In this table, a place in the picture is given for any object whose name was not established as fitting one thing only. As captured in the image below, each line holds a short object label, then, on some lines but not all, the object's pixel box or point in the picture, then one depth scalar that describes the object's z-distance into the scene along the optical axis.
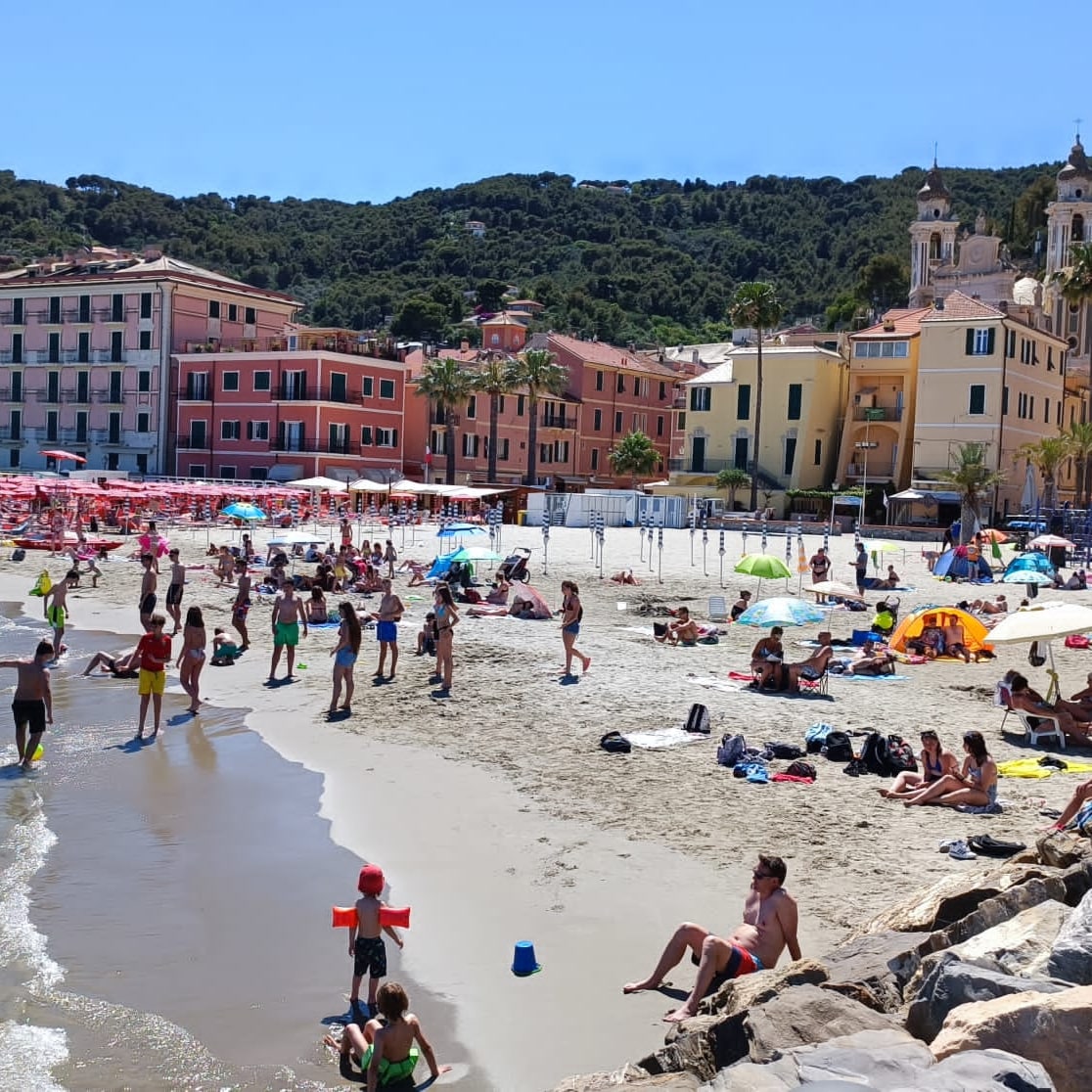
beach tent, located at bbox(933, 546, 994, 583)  33.62
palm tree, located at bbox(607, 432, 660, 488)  70.00
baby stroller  28.53
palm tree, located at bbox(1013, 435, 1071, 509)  51.06
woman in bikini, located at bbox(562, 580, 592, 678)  17.09
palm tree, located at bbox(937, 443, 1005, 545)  47.69
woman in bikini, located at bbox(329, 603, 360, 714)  15.13
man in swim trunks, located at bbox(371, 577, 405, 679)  17.44
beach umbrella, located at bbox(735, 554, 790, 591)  23.56
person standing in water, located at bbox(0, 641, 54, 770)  12.87
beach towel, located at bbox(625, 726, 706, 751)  13.49
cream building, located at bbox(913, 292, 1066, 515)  54.44
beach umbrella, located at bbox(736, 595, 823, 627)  17.41
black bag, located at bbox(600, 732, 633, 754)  13.32
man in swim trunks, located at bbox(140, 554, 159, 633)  21.14
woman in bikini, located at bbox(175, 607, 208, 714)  15.72
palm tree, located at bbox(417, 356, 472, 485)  62.53
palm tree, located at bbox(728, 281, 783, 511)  59.03
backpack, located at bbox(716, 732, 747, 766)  12.58
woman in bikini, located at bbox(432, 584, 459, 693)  16.42
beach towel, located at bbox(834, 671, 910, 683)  18.14
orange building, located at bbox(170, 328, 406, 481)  61.28
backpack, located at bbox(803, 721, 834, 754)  13.17
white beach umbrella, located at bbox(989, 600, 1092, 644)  13.58
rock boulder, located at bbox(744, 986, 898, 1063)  5.34
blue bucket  7.84
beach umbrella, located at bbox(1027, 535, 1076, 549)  33.12
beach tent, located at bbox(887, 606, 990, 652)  20.50
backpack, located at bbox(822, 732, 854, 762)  12.81
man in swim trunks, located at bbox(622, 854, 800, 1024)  7.38
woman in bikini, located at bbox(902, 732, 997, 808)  10.98
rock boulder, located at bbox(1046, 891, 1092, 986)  5.57
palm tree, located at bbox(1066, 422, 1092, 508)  51.12
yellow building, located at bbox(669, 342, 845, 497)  60.84
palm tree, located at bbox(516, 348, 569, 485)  64.88
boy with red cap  7.39
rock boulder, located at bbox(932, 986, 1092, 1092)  4.73
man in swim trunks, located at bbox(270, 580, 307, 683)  17.16
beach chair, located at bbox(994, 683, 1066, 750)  13.80
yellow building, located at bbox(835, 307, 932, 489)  59.47
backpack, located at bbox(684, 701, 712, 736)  13.93
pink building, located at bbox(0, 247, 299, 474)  65.00
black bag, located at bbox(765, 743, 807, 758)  12.81
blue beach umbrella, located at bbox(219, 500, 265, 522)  37.22
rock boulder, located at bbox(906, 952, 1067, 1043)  5.33
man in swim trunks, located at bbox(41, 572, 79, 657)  19.80
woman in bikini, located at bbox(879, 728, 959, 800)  11.50
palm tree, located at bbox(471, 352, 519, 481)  63.69
